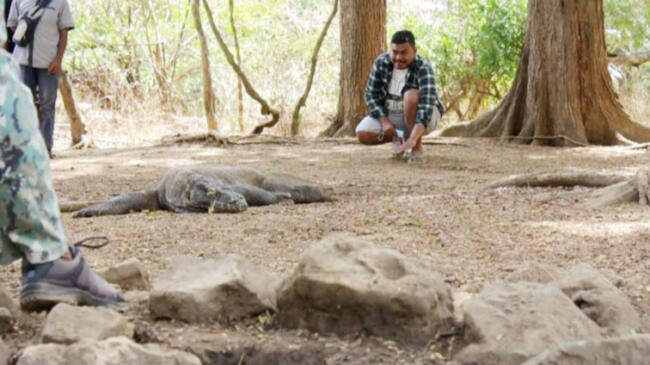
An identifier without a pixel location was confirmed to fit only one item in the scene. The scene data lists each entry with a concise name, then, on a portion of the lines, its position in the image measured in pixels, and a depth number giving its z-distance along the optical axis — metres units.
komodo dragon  5.24
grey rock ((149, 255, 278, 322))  2.66
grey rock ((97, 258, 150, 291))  3.08
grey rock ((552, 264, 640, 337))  2.62
